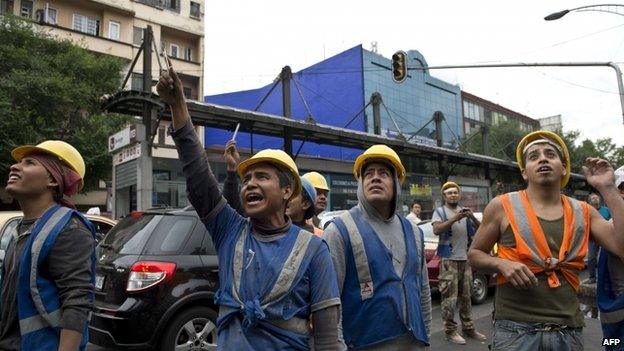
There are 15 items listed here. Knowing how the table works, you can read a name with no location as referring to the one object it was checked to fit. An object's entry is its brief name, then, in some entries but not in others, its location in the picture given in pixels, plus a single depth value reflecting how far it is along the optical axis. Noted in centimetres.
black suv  452
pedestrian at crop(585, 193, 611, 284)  516
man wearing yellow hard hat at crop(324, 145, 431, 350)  251
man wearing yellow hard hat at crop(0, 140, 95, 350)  212
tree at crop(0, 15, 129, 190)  1869
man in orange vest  235
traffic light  1588
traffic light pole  1488
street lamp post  1512
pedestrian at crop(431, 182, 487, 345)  602
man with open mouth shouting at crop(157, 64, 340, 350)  190
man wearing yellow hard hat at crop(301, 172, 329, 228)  492
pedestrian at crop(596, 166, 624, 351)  261
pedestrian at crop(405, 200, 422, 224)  1110
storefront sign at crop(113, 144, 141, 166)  1056
